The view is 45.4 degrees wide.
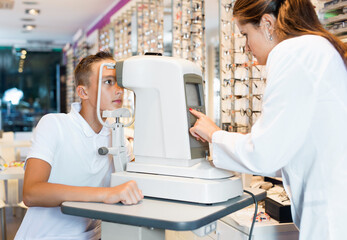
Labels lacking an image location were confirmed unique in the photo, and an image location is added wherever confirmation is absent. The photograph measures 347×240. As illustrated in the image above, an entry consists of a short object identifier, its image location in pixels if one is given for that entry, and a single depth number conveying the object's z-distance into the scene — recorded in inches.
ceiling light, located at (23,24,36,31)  359.9
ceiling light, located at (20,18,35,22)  331.0
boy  64.3
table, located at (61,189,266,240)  45.9
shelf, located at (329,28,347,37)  78.4
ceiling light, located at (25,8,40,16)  294.3
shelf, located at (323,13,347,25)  77.9
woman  46.9
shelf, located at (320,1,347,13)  78.1
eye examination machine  53.7
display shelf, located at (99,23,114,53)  257.0
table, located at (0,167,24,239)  129.3
